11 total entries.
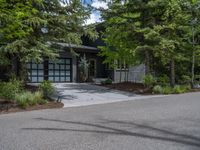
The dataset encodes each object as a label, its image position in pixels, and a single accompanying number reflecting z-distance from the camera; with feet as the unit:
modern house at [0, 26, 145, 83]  48.08
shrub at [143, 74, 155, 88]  38.02
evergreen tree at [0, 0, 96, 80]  23.92
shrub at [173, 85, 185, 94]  36.90
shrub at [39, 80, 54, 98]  27.93
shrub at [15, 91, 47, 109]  24.13
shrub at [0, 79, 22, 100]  25.01
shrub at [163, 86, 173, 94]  36.19
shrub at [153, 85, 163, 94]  36.32
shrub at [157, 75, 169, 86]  41.20
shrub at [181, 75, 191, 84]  43.82
